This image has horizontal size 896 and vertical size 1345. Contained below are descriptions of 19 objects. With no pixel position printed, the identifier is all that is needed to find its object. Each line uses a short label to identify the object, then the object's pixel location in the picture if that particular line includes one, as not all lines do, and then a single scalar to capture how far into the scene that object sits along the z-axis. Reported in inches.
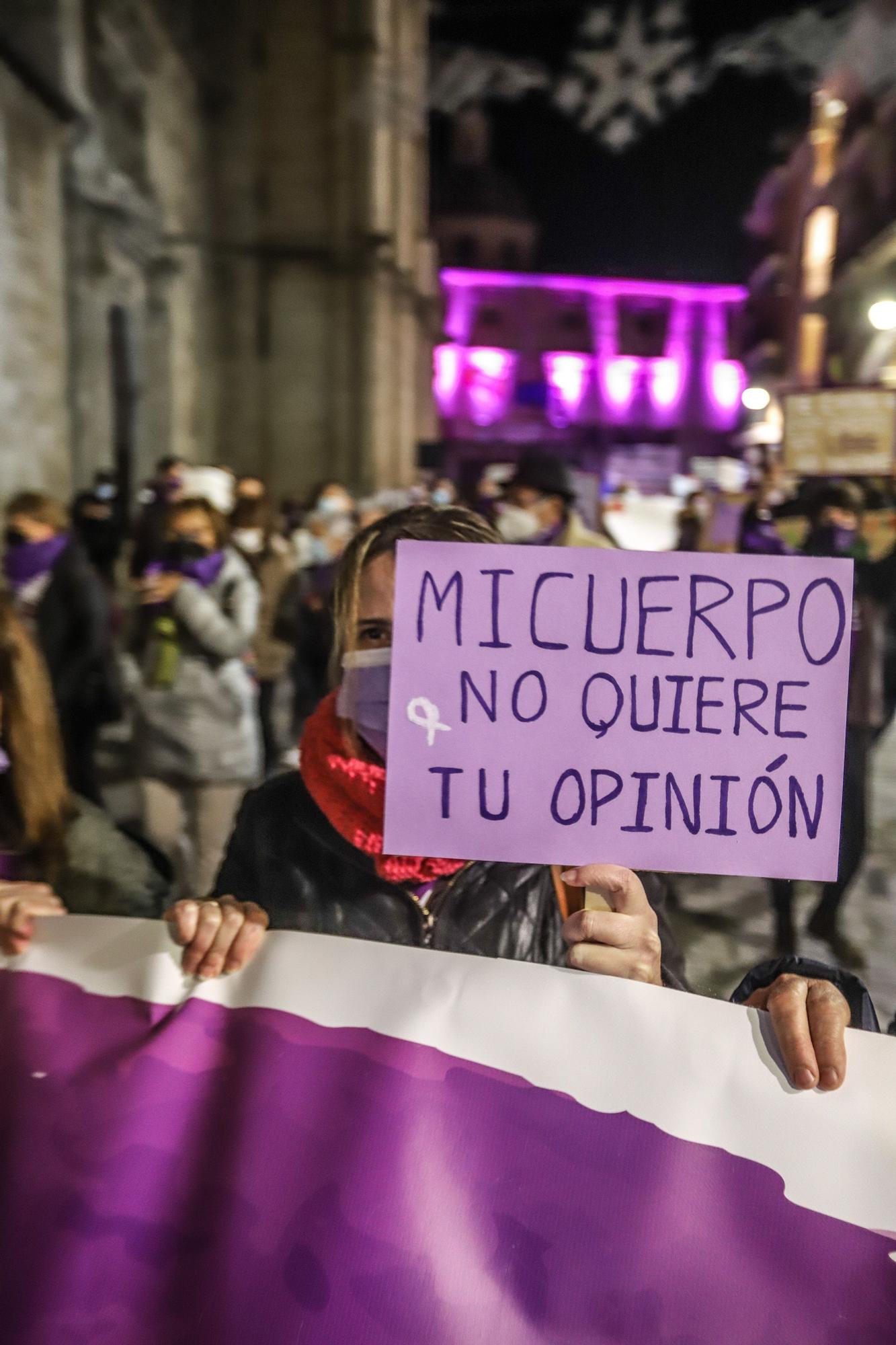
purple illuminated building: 1391.5
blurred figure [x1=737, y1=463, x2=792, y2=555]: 180.4
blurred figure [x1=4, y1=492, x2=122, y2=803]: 169.8
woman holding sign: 55.7
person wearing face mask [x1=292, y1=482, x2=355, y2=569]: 233.3
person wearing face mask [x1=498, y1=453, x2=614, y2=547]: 177.6
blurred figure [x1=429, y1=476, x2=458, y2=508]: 454.7
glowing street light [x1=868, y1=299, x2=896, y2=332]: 343.0
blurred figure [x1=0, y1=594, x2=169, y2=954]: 70.8
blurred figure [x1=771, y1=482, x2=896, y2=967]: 150.6
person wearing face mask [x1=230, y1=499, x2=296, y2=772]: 204.7
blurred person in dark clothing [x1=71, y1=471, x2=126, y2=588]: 260.4
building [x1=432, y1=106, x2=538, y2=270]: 1269.7
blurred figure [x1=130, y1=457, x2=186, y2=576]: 196.5
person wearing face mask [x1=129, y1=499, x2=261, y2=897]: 151.9
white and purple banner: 37.4
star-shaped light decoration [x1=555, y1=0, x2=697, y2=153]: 303.7
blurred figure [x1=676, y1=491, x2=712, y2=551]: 290.2
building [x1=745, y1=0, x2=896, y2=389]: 362.0
